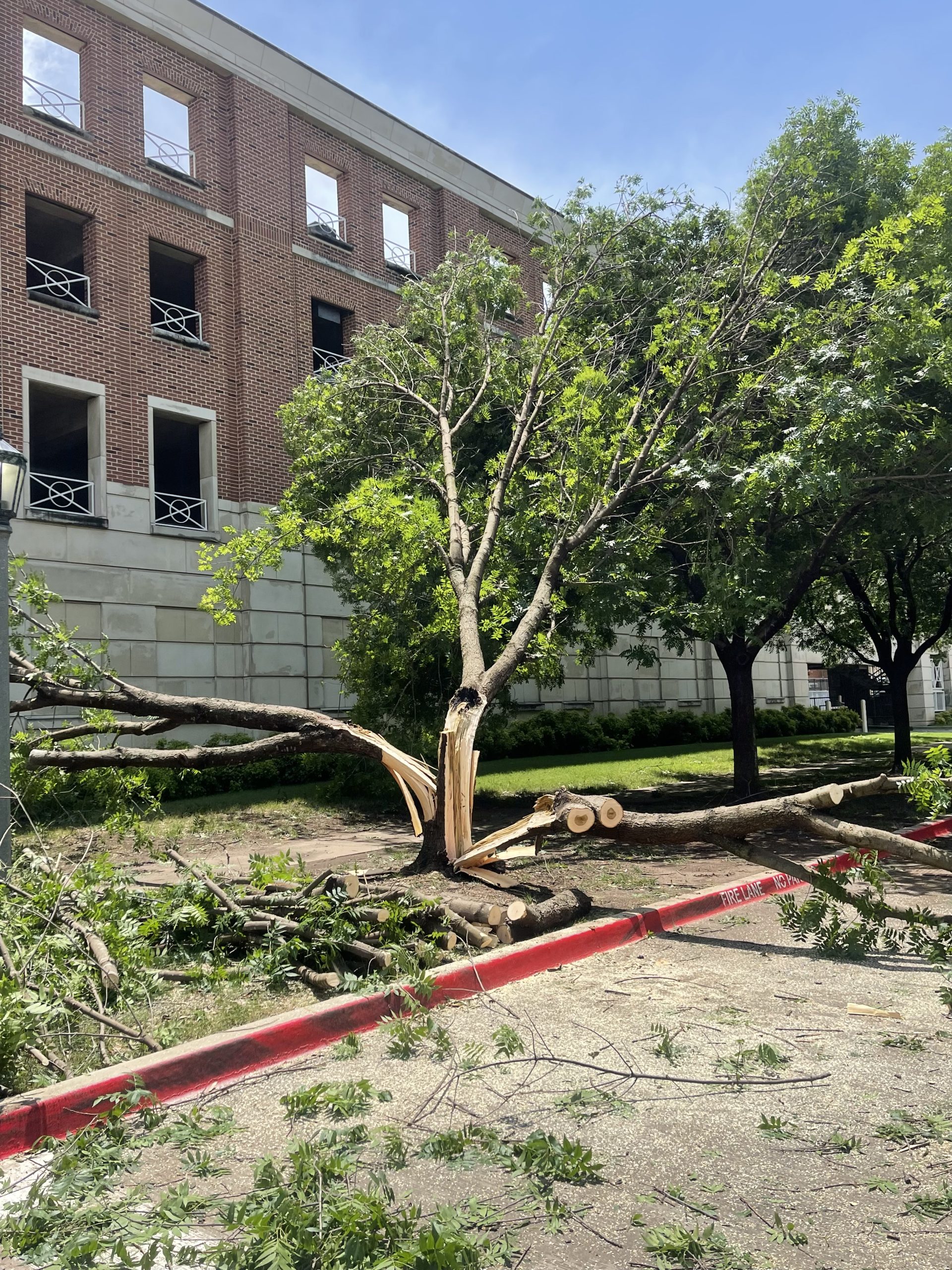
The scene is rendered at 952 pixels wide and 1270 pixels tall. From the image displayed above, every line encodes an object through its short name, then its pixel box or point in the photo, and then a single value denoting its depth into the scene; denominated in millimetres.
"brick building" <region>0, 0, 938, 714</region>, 17922
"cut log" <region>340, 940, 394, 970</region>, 5961
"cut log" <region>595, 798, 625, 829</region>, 7305
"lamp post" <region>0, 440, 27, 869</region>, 6664
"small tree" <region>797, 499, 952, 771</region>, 14469
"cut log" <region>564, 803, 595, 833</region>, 7258
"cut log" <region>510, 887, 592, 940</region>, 6902
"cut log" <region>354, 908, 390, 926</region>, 6355
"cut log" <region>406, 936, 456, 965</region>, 6215
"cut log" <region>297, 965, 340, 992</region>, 5871
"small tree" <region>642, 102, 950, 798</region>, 10469
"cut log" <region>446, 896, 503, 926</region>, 6781
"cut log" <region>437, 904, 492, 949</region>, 6570
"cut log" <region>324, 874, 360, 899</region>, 6637
